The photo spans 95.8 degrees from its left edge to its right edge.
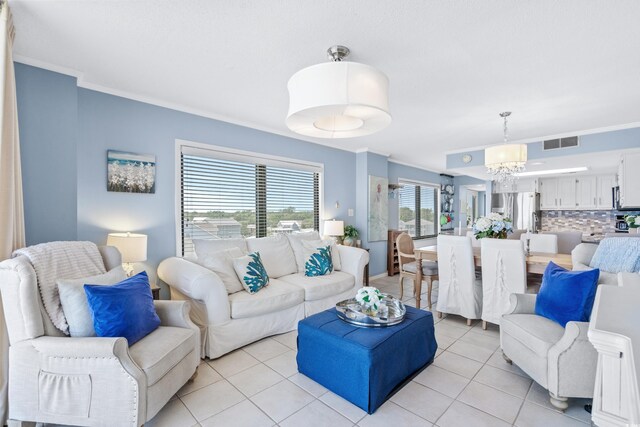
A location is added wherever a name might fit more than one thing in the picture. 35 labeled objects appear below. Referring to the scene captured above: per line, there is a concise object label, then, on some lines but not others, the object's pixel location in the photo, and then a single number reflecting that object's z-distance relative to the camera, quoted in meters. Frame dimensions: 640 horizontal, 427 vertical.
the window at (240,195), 3.42
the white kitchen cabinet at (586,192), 6.12
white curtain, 1.70
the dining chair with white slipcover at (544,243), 3.63
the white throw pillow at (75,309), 1.75
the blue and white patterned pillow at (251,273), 2.91
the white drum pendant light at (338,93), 1.52
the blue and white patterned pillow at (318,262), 3.57
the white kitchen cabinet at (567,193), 6.38
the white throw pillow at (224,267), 2.85
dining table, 2.84
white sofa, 2.53
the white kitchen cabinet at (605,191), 5.93
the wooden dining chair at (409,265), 3.80
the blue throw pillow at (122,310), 1.74
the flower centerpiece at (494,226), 3.30
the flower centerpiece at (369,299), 2.21
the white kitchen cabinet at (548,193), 6.60
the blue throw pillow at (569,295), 1.96
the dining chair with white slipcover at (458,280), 3.20
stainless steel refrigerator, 6.62
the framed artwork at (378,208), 5.39
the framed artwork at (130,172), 2.84
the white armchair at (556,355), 1.77
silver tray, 2.14
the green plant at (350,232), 4.99
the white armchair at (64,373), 1.57
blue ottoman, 1.84
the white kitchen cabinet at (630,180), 3.81
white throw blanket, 1.75
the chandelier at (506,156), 3.34
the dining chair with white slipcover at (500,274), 2.85
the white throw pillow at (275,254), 3.48
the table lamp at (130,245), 2.53
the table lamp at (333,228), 4.57
